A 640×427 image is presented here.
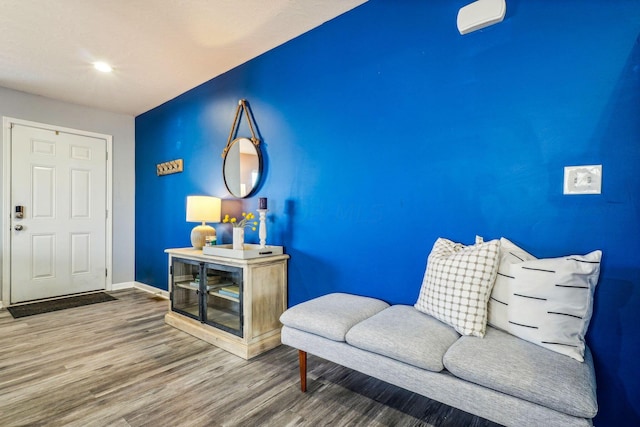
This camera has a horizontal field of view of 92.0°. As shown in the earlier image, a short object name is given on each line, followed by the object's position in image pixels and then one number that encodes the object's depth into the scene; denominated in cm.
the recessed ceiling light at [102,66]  303
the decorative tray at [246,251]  239
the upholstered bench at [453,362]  111
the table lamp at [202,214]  307
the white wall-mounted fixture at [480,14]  168
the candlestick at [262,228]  266
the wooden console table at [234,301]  236
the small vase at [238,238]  264
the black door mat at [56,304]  338
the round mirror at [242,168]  293
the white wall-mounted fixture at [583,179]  147
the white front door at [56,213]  371
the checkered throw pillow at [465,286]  149
